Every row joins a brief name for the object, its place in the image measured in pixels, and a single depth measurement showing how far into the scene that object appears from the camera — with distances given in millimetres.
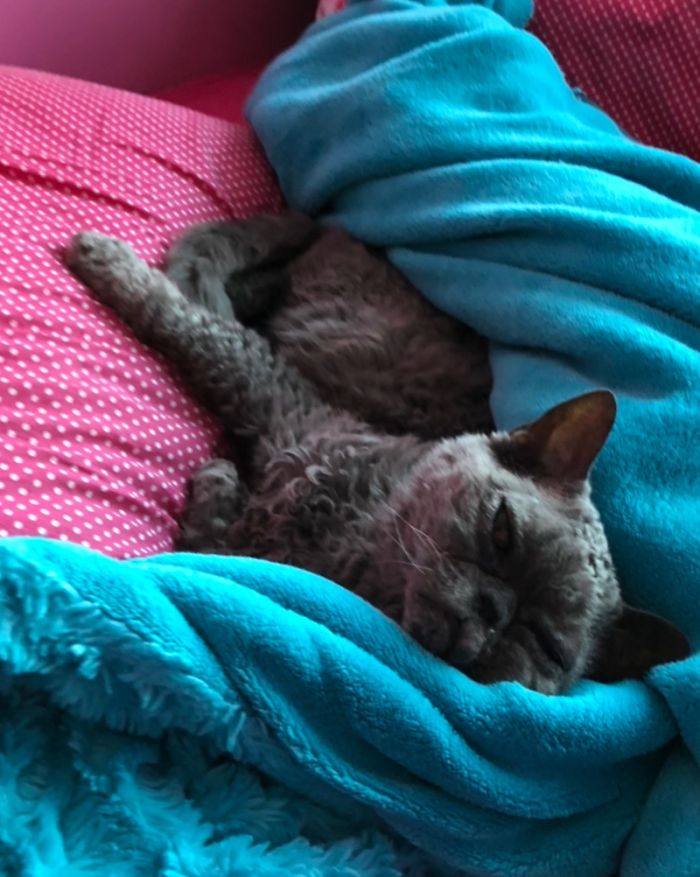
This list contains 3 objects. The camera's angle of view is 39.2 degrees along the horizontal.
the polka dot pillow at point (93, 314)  424
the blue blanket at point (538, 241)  391
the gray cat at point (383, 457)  404
